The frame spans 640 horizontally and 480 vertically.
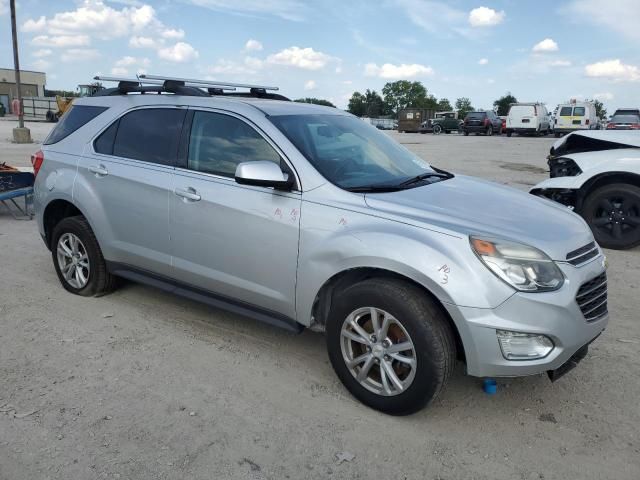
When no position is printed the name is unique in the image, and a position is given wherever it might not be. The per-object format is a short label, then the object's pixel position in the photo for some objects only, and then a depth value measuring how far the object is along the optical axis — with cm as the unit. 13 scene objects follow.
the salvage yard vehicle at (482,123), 3669
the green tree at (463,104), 11136
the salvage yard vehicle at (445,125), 4142
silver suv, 281
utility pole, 2048
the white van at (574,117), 3272
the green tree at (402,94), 11862
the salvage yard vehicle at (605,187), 650
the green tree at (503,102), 9781
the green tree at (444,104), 10434
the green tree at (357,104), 10061
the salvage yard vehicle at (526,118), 3419
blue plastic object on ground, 308
